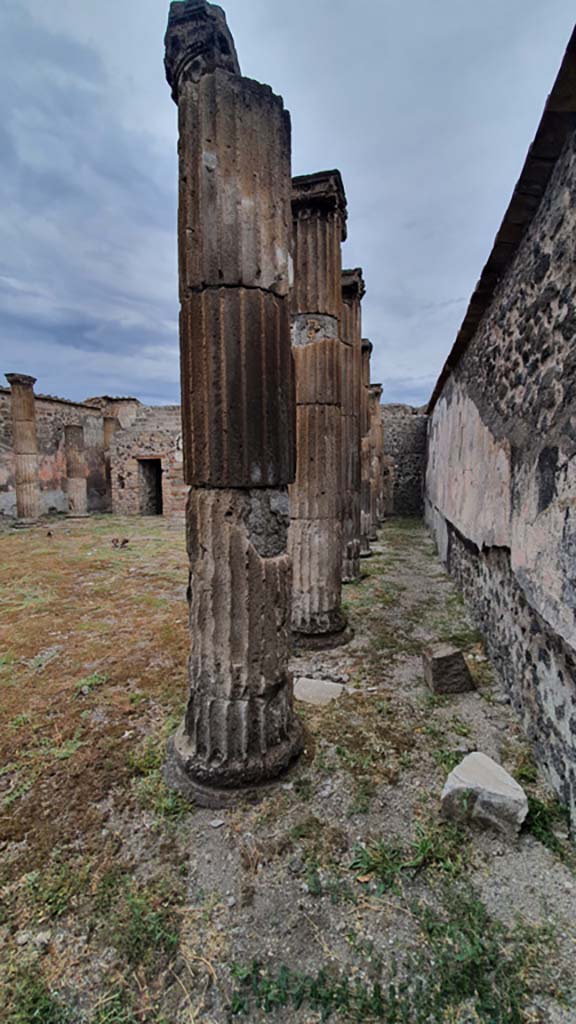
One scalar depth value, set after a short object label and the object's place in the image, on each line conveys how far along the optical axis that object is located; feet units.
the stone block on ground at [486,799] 7.89
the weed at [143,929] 6.12
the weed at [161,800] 8.62
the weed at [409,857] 7.23
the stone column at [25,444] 46.91
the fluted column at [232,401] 8.48
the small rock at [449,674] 13.14
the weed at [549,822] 7.62
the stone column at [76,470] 54.80
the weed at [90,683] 13.22
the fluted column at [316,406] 16.60
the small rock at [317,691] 12.75
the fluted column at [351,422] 24.71
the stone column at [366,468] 32.71
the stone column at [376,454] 45.29
